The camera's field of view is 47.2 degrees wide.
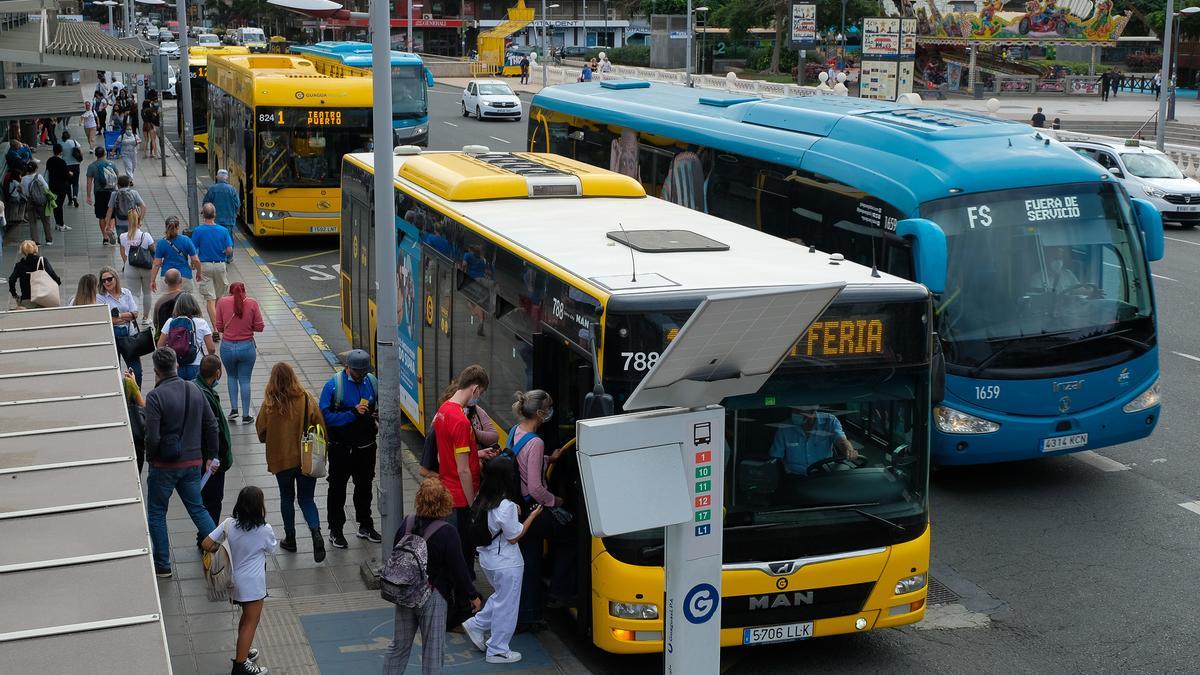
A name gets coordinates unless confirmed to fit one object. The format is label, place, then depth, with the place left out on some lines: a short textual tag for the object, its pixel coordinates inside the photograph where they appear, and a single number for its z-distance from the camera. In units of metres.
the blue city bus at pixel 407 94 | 30.22
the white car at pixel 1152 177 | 29.34
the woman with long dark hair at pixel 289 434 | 10.17
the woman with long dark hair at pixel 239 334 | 13.61
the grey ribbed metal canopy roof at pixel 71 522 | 4.75
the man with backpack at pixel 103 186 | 24.73
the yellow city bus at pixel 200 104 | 38.09
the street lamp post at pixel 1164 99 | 37.38
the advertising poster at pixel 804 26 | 61.78
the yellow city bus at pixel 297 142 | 23.72
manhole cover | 10.21
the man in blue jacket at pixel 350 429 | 10.66
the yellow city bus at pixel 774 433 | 8.13
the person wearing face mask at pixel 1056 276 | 12.11
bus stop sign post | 5.17
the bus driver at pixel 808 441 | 8.23
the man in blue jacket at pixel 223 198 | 21.31
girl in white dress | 8.36
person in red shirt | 9.23
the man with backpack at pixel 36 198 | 23.22
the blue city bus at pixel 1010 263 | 11.95
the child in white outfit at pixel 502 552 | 8.59
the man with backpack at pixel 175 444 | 9.74
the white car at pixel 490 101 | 55.12
